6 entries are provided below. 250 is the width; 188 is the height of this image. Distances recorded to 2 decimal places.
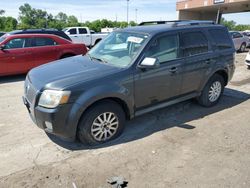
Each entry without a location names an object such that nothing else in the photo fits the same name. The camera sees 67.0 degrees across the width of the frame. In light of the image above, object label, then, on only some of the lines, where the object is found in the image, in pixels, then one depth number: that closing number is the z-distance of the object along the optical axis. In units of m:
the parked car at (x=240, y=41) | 12.93
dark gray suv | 2.67
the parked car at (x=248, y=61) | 7.66
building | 22.89
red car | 6.11
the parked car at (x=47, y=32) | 7.99
